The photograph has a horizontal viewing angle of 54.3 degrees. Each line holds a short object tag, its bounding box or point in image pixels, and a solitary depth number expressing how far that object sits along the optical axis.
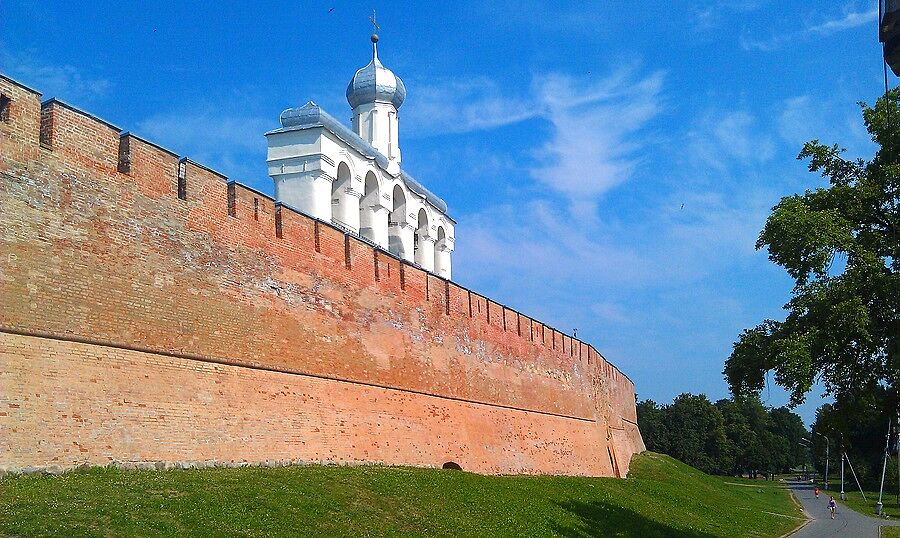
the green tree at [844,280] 14.13
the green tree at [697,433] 70.75
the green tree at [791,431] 90.25
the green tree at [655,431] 71.00
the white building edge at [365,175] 31.28
